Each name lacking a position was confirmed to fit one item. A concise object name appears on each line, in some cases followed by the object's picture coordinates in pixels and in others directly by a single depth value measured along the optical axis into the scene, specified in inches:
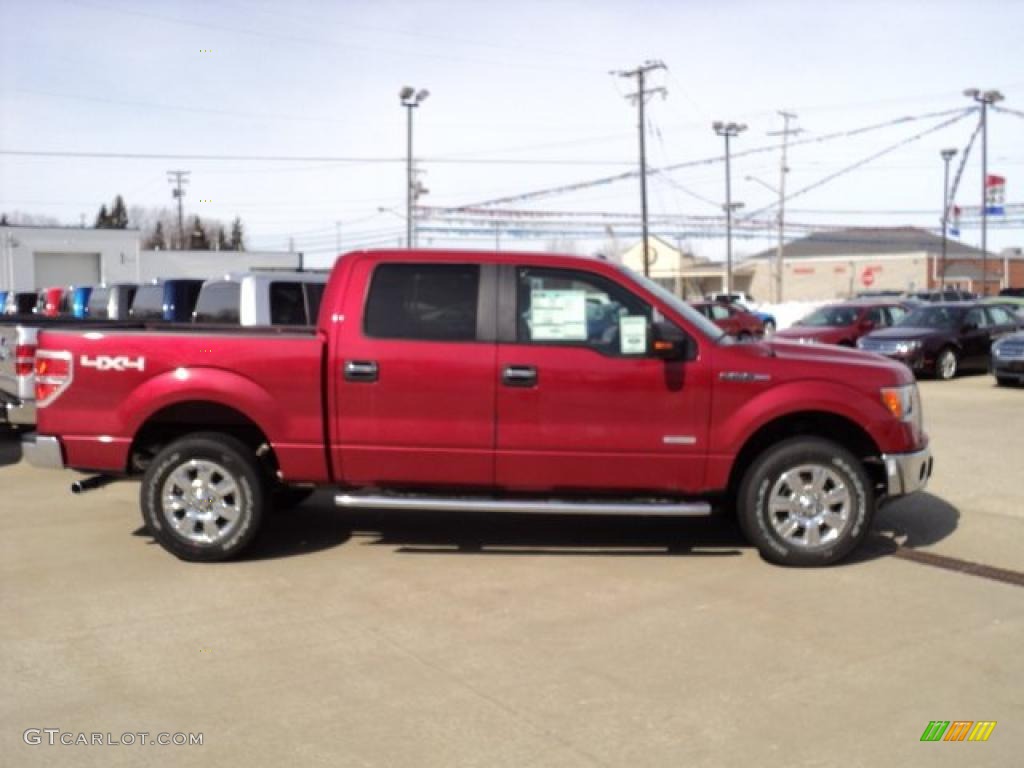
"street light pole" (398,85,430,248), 1488.7
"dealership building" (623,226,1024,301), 3486.7
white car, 411.2
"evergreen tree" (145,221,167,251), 3526.1
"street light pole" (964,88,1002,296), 1877.5
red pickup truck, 252.4
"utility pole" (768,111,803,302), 2428.6
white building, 2042.3
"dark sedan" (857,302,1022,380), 776.3
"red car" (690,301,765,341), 1032.9
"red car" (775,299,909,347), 886.4
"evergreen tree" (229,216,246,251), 3651.6
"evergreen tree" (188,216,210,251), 3221.0
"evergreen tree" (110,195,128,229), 3814.2
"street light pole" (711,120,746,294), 2272.4
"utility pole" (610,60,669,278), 1807.3
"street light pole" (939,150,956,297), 2359.7
